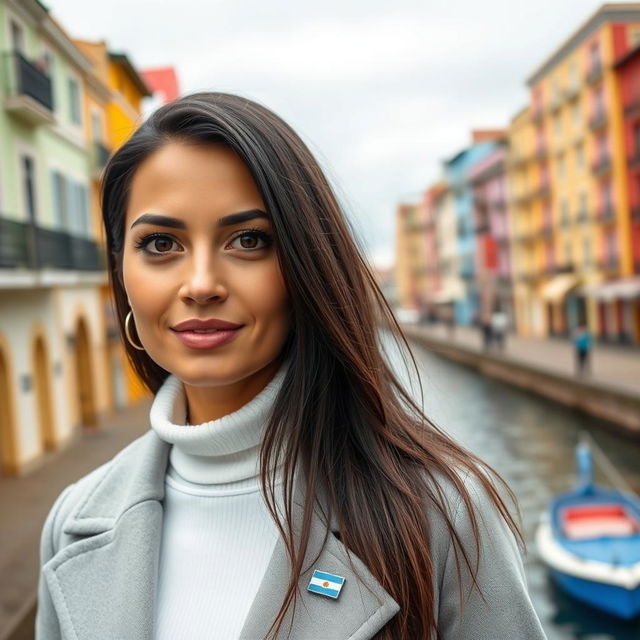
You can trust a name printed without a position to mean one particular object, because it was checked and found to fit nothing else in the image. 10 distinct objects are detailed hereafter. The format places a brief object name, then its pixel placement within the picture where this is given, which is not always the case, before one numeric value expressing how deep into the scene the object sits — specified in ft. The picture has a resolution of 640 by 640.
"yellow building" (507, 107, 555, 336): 103.14
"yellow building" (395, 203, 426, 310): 199.62
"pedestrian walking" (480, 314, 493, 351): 92.94
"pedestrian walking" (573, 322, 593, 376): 59.26
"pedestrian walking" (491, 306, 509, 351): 91.86
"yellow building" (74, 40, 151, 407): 22.58
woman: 3.75
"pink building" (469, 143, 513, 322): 122.11
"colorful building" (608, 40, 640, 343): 74.59
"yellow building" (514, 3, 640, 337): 77.82
